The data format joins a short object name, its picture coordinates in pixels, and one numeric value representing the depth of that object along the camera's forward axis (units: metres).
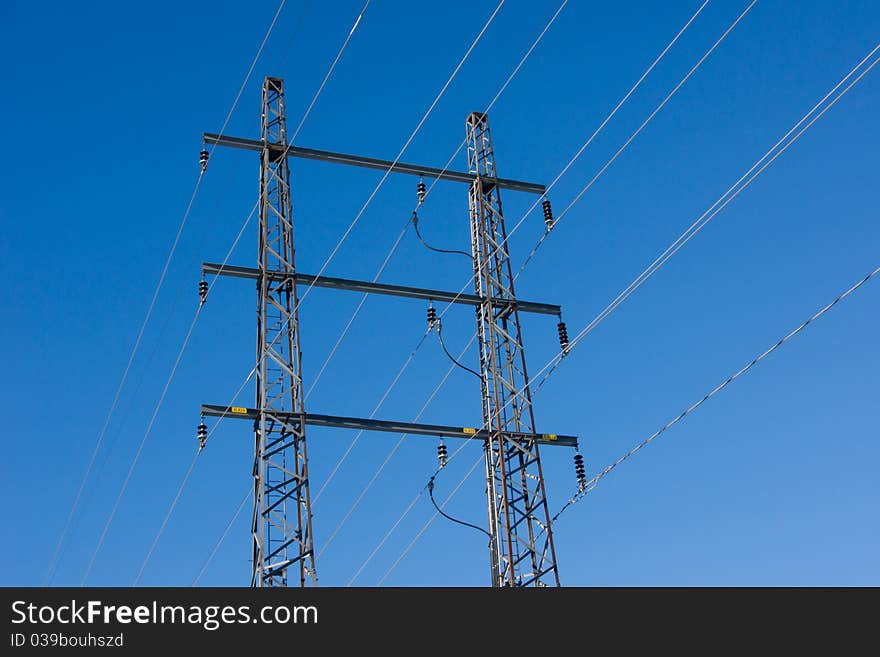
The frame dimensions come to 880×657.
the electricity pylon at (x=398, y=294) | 22.00
